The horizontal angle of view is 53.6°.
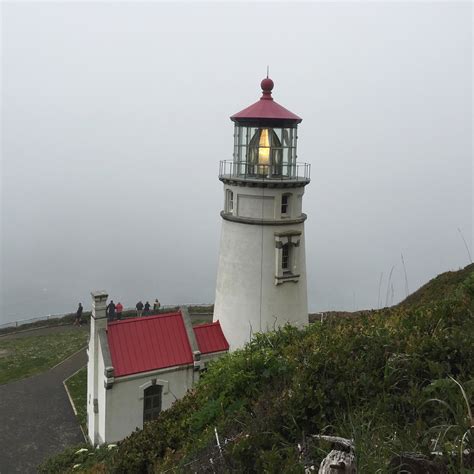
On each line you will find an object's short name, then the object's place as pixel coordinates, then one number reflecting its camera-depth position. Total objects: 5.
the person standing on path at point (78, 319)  24.55
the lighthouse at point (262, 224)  12.62
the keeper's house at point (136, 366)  11.88
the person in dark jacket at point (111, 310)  21.02
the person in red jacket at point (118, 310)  21.40
